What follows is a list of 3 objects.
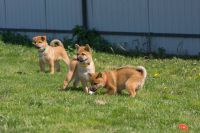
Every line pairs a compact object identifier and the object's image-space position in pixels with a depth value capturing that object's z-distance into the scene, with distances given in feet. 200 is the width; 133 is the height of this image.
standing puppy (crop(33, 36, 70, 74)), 44.65
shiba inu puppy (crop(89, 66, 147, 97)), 34.17
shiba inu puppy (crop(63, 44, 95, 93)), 34.83
